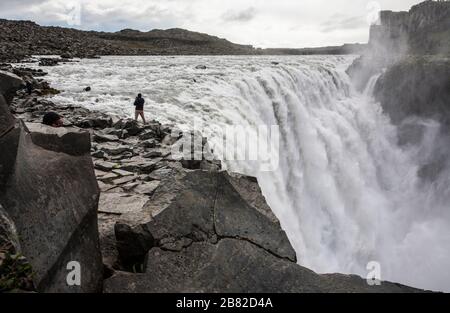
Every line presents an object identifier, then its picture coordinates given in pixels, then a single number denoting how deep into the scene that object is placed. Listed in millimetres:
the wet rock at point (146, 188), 9125
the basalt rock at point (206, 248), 5418
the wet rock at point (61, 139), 5695
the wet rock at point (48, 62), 41050
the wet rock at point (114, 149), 12484
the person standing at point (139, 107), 16797
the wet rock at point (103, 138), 13780
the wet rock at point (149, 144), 13234
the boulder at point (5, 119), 4857
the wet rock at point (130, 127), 14820
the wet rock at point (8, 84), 6407
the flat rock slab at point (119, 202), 7742
